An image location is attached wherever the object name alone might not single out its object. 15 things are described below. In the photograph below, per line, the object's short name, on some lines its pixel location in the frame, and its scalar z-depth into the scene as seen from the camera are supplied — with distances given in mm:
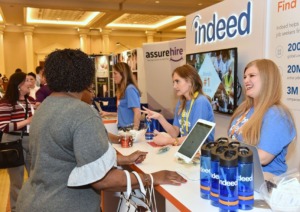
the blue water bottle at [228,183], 1107
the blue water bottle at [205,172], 1263
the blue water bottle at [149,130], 2448
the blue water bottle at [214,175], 1182
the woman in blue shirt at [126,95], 3242
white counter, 1230
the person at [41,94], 3778
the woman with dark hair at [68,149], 1199
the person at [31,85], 3099
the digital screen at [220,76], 3176
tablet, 1604
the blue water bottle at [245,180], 1117
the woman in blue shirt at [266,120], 1552
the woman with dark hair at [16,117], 2889
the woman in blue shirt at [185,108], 2232
